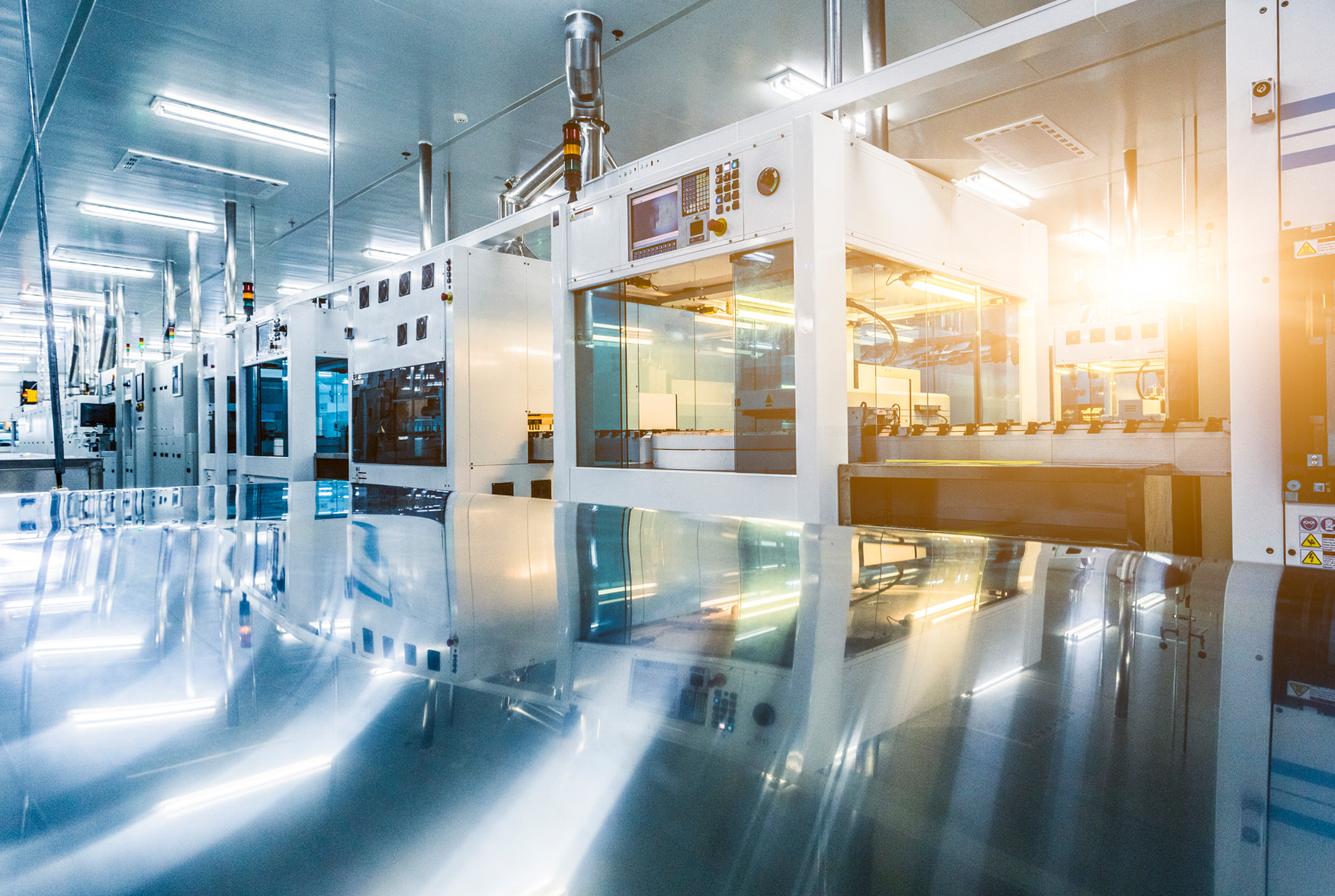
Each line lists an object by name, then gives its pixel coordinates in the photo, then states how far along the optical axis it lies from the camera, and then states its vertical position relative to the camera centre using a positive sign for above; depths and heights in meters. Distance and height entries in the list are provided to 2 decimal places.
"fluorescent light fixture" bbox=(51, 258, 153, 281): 10.23 +2.63
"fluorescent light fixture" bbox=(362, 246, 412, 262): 10.25 +2.75
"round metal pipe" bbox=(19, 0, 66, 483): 2.18 +0.54
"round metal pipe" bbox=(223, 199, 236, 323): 8.12 +2.16
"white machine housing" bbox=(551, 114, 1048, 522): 2.84 +0.90
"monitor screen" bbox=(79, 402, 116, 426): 9.63 +0.47
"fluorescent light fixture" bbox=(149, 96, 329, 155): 5.85 +2.73
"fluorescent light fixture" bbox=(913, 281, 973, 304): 3.78 +0.81
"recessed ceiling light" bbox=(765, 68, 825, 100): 5.45 +2.72
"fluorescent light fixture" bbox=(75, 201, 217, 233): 8.16 +2.69
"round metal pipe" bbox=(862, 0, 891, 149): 3.82 +2.12
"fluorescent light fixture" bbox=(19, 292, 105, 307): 12.20 +2.64
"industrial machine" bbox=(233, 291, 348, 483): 6.14 +0.51
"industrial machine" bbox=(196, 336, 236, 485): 7.55 +0.37
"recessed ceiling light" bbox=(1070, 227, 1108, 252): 8.99 +2.51
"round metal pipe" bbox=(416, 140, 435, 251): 6.34 +2.32
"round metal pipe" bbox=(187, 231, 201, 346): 9.54 +2.08
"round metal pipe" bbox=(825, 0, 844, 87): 3.51 +1.99
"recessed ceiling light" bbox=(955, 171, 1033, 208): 7.12 +2.56
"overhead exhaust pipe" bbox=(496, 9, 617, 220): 4.30 +2.24
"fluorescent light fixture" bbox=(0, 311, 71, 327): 14.17 +2.66
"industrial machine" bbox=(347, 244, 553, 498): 4.75 +0.48
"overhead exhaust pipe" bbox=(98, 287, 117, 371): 12.75 +2.06
